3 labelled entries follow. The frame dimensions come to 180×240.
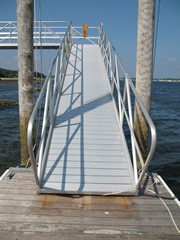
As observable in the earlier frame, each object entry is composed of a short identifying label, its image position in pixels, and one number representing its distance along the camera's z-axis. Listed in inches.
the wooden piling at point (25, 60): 171.0
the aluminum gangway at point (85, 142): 131.2
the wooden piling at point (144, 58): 175.0
